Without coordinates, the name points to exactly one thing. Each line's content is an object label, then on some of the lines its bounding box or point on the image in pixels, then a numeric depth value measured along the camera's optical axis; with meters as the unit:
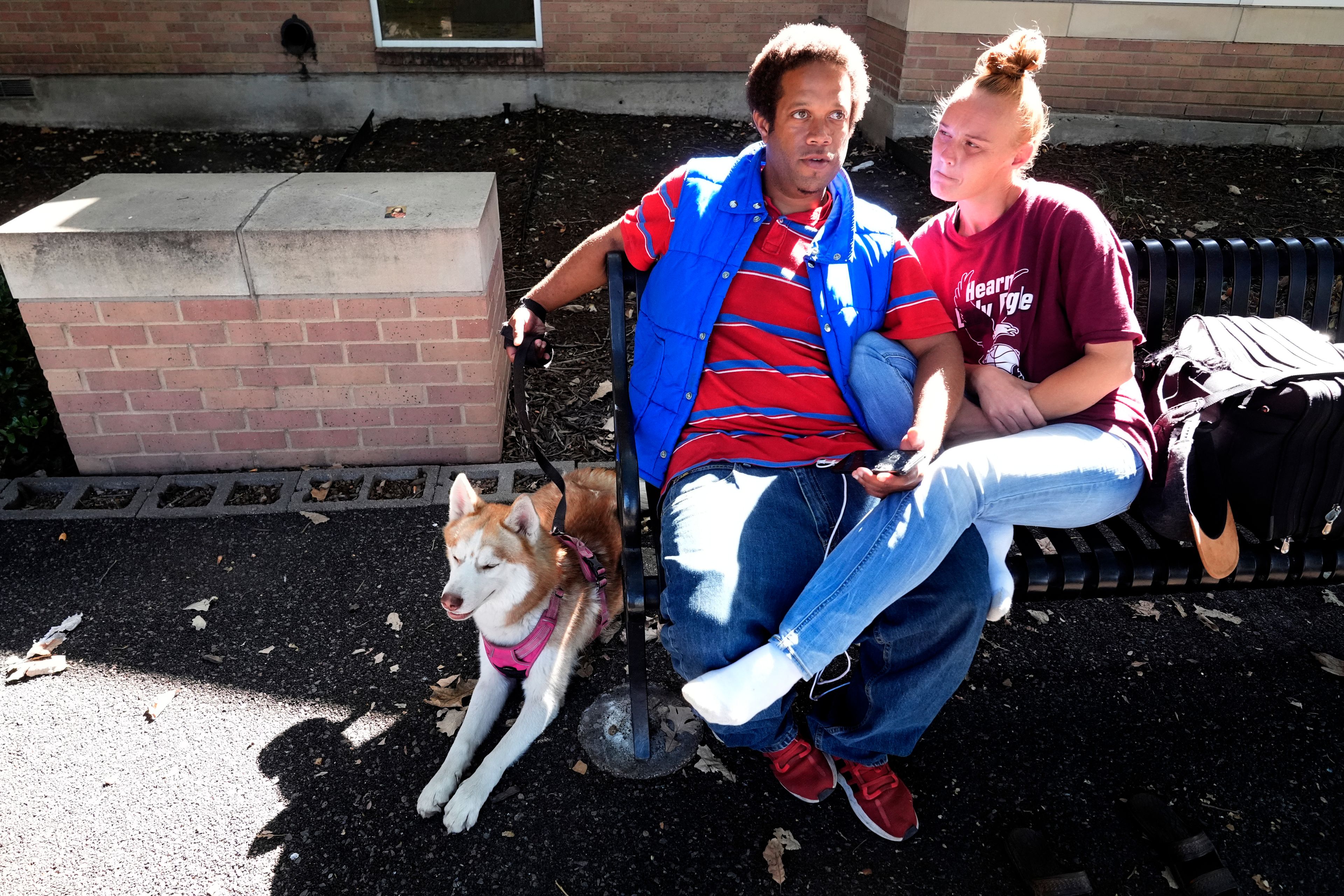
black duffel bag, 2.33
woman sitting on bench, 2.21
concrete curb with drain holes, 3.86
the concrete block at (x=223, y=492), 3.84
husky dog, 2.59
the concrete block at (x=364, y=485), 3.89
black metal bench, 2.57
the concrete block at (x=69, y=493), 3.82
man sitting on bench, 2.43
